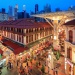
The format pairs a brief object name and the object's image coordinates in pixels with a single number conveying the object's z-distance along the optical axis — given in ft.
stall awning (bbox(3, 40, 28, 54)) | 42.55
